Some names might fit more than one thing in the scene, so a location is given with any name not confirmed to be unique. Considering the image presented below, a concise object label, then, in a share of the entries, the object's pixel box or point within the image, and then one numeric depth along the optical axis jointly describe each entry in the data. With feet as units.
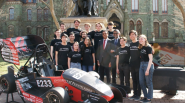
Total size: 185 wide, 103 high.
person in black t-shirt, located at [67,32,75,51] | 19.13
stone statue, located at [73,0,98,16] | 27.20
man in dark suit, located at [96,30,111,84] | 18.72
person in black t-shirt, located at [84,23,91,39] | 20.45
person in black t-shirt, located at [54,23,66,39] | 22.08
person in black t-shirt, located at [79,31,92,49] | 19.13
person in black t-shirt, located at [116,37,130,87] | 17.80
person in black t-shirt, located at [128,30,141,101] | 17.04
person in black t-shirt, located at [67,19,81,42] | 21.71
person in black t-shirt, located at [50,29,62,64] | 20.85
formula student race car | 12.63
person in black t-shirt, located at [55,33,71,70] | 19.06
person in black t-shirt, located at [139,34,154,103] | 15.76
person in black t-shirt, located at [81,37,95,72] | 18.81
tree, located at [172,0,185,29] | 48.03
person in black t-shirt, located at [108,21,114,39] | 20.25
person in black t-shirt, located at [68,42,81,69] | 18.38
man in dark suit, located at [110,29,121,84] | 18.74
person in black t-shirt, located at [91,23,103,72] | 20.41
